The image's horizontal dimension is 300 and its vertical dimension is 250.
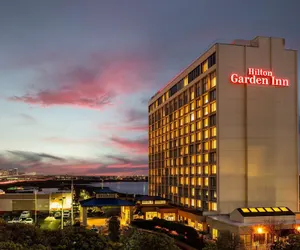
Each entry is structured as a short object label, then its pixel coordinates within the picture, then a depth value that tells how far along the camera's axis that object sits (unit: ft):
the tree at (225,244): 95.06
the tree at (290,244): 90.97
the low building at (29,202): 245.81
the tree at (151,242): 66.45
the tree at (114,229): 144.04
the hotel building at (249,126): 184.80
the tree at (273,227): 152.87
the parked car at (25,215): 210.40
